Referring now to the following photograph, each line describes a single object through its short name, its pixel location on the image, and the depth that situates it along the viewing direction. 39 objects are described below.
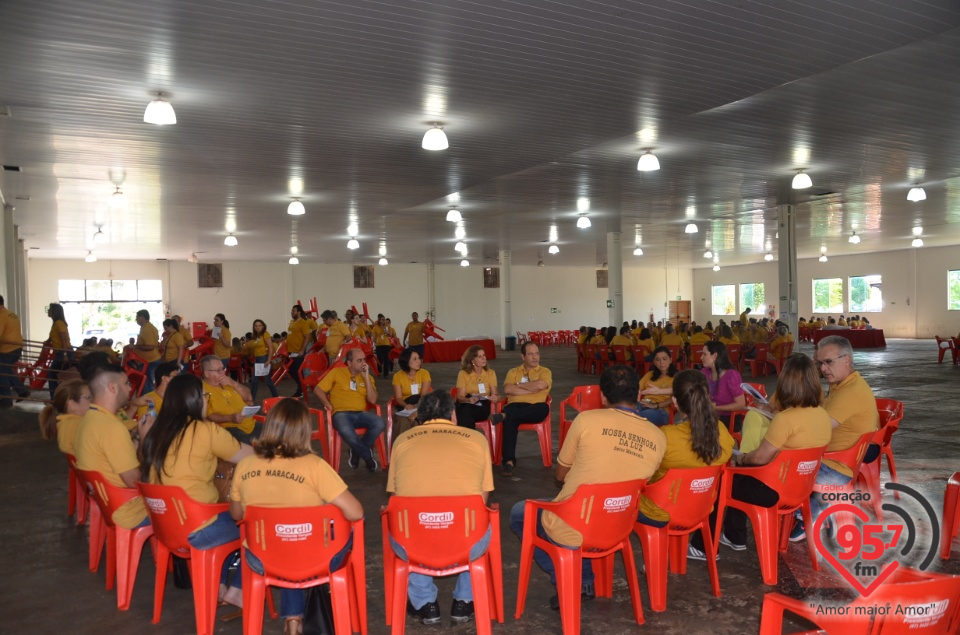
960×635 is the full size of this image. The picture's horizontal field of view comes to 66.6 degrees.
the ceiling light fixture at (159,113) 5.70
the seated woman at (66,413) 4.48
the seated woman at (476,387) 6.58
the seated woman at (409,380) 6.62
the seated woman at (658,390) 5.96
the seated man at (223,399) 5.35
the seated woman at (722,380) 5.74
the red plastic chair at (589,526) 3.14
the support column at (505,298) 23.09
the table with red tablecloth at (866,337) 22.97
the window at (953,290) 24.89
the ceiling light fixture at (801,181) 9.73
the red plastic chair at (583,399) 6.52
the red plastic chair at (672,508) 3.46
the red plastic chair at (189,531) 3.21
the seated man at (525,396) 6.61
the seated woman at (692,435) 3.57
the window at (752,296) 31.89
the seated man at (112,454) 3.60
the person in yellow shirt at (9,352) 9.65
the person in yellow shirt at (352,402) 6.57
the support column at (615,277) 16.83
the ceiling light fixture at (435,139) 6.94
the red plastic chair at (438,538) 3.01
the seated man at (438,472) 3.15
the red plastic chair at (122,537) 3.60
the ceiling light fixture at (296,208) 11.08
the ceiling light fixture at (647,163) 8.24
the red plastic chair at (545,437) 6.74
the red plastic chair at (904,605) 1.77
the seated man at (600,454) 3.26
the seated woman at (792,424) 3.77
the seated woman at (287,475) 2.95
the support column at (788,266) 13.87
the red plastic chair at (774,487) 3.76
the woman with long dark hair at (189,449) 3.35
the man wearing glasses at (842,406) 4.19
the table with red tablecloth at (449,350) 20.54
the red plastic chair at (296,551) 2.87
